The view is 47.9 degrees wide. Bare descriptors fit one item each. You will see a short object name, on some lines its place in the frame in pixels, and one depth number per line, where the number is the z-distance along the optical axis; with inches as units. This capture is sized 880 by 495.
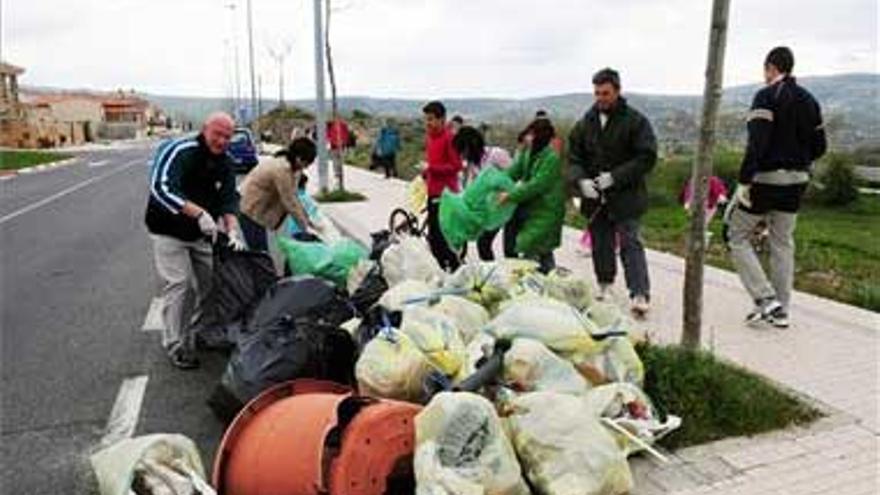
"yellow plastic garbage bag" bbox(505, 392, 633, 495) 158.4
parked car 519.5
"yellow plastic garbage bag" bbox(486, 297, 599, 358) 193.0
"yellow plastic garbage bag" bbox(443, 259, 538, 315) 231.1
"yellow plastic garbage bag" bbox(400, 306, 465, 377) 189.3
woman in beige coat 302.2
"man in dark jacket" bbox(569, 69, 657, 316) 284.4
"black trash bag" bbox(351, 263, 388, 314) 259.0
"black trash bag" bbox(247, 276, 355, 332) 237.3
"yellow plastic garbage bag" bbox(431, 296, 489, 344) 212.2
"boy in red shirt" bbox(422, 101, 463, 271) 358.6
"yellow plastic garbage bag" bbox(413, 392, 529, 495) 148.1
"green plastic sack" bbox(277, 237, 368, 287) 291.0
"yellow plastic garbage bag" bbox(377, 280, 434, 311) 225.4
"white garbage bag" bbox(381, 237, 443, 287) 272.1
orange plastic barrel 154.6
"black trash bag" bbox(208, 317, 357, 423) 201.5
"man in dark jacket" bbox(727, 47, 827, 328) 263.0
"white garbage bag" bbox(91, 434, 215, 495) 148.8
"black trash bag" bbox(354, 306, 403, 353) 217.0
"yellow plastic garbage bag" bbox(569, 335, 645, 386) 194.7
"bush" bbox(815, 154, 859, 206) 892.6
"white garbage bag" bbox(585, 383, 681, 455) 180.1
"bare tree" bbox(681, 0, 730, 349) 212.7
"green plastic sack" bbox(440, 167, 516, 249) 315.6
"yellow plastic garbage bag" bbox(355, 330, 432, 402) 186.1
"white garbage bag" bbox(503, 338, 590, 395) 181.5
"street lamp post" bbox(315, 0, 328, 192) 770.8
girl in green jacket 305.6
